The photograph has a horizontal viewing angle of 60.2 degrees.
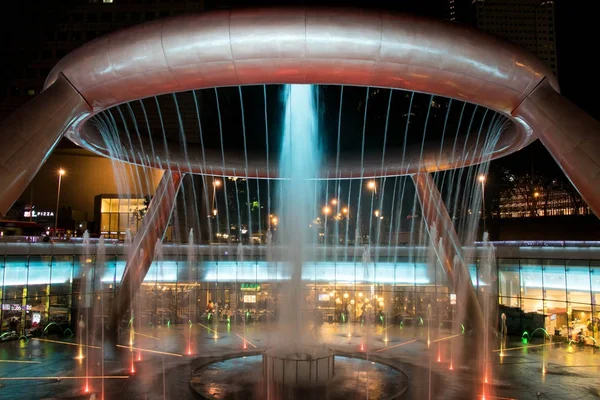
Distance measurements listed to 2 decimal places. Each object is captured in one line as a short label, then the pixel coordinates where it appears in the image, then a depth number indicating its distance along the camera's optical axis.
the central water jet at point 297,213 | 17.08
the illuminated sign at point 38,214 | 65.38
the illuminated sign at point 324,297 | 39.31
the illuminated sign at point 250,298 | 39.40
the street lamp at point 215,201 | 85.47
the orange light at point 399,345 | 24.28
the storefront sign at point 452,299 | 34.65
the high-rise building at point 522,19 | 167.23
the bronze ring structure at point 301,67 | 12.21
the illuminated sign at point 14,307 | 29.80
